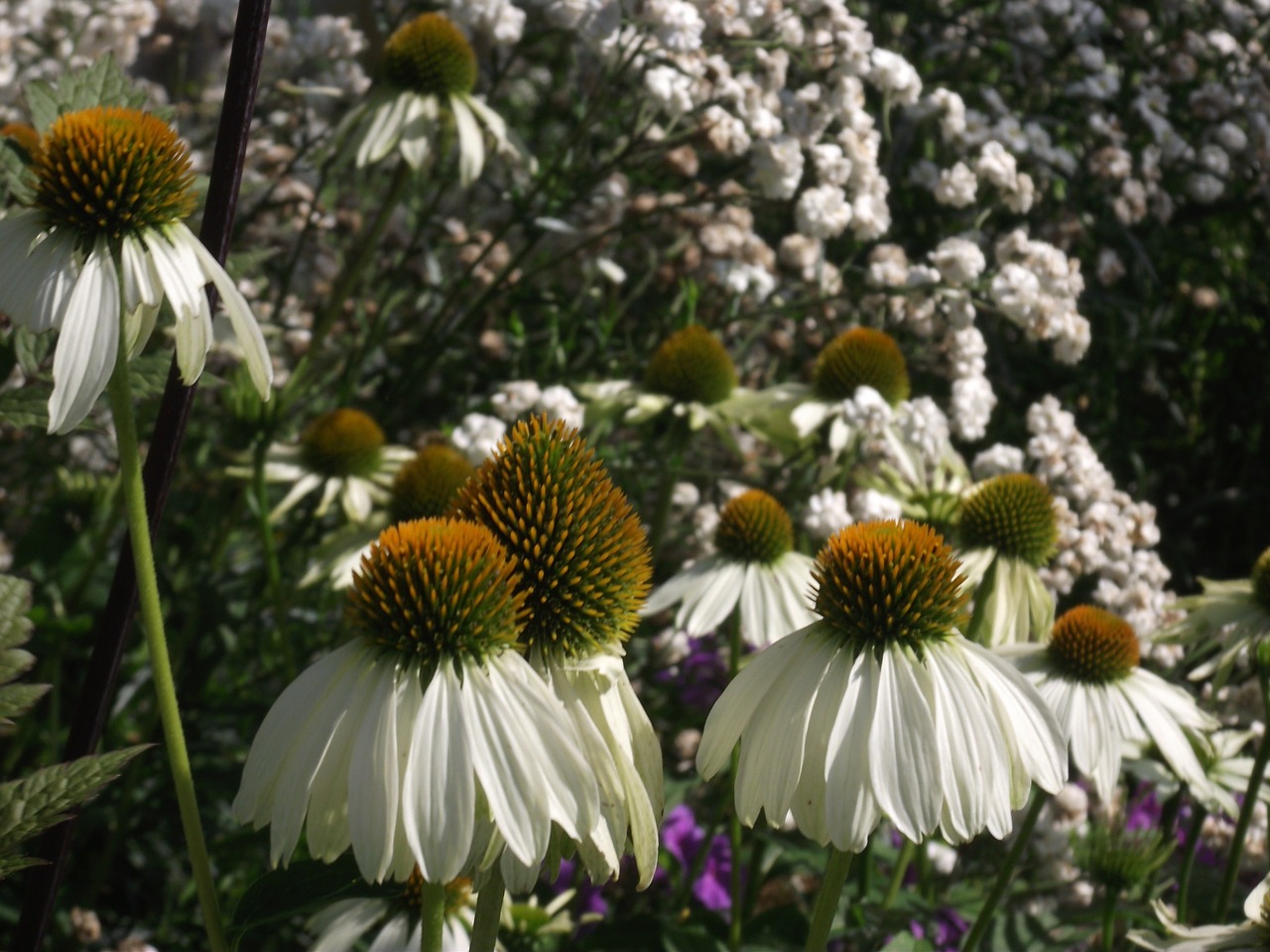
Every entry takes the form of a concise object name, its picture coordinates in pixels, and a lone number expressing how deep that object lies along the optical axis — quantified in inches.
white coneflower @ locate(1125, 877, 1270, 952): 17.5
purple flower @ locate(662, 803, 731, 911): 27.6
